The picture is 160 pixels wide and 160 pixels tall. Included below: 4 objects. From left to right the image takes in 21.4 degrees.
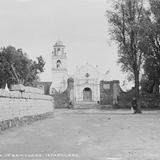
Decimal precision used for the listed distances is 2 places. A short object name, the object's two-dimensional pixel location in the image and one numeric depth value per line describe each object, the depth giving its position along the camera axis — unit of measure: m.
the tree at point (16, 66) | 71.44
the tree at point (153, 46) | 43.72
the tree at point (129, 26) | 38.38
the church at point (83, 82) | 63.35
